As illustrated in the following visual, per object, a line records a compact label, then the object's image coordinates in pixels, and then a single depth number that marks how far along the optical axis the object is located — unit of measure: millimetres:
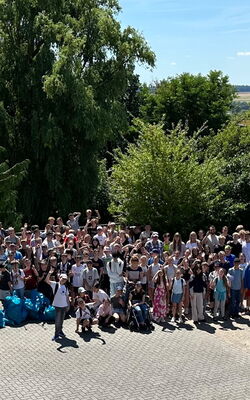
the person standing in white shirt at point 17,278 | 14812
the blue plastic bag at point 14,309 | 14438
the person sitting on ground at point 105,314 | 14523
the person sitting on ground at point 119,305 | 14727
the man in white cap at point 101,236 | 17205
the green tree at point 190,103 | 47219
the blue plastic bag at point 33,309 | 14633
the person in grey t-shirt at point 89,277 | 15289
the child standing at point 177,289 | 15055
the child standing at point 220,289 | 15422
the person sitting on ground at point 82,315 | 14000
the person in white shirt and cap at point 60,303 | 13602
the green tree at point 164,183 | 22141
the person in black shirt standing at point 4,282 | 14977
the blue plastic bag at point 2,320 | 14258
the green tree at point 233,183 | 23953
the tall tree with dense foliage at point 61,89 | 25281
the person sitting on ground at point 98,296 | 14719
